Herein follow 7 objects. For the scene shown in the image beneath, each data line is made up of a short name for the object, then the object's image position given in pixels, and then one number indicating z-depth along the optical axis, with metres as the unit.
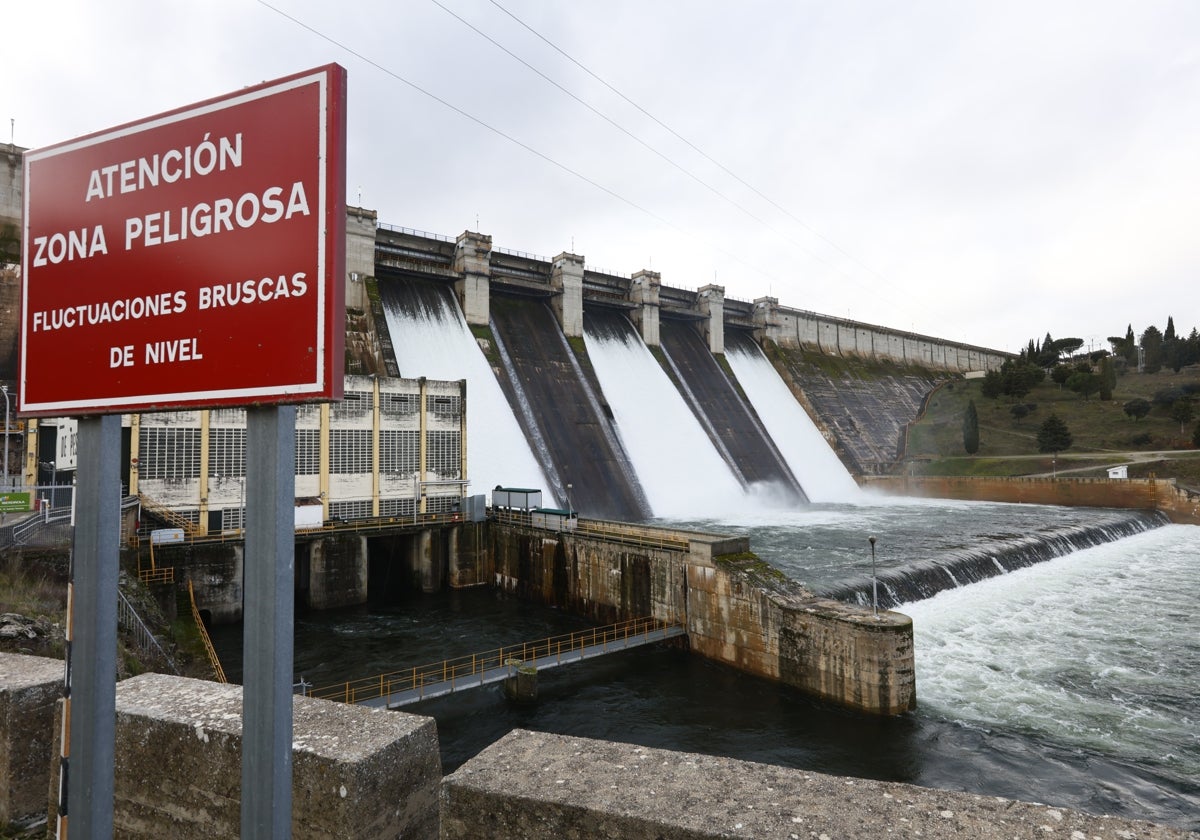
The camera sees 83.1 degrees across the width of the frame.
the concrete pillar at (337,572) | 27.25
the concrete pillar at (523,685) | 17.53
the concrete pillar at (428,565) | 30.39
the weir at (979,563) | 23.75
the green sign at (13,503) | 21.28
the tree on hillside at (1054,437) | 66.75
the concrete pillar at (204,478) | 26.19
